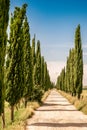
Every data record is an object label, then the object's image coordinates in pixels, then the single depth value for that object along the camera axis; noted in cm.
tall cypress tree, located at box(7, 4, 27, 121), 2331
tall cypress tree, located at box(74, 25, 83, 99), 4825
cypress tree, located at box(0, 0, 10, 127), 1783
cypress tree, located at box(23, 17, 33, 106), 3491
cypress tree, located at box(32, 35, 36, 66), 4836
